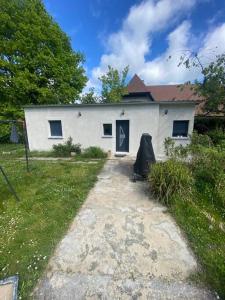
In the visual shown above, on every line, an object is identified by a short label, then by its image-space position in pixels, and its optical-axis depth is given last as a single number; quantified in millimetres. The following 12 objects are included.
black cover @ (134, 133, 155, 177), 5555
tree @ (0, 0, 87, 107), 14156
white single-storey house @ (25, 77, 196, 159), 9336
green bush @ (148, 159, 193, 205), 4215
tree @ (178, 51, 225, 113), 8844
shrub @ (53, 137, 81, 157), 10078
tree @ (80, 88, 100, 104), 22338
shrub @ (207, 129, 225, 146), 7480
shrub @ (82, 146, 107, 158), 9617
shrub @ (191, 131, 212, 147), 5477
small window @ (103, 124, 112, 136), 10039
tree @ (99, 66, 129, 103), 22886
